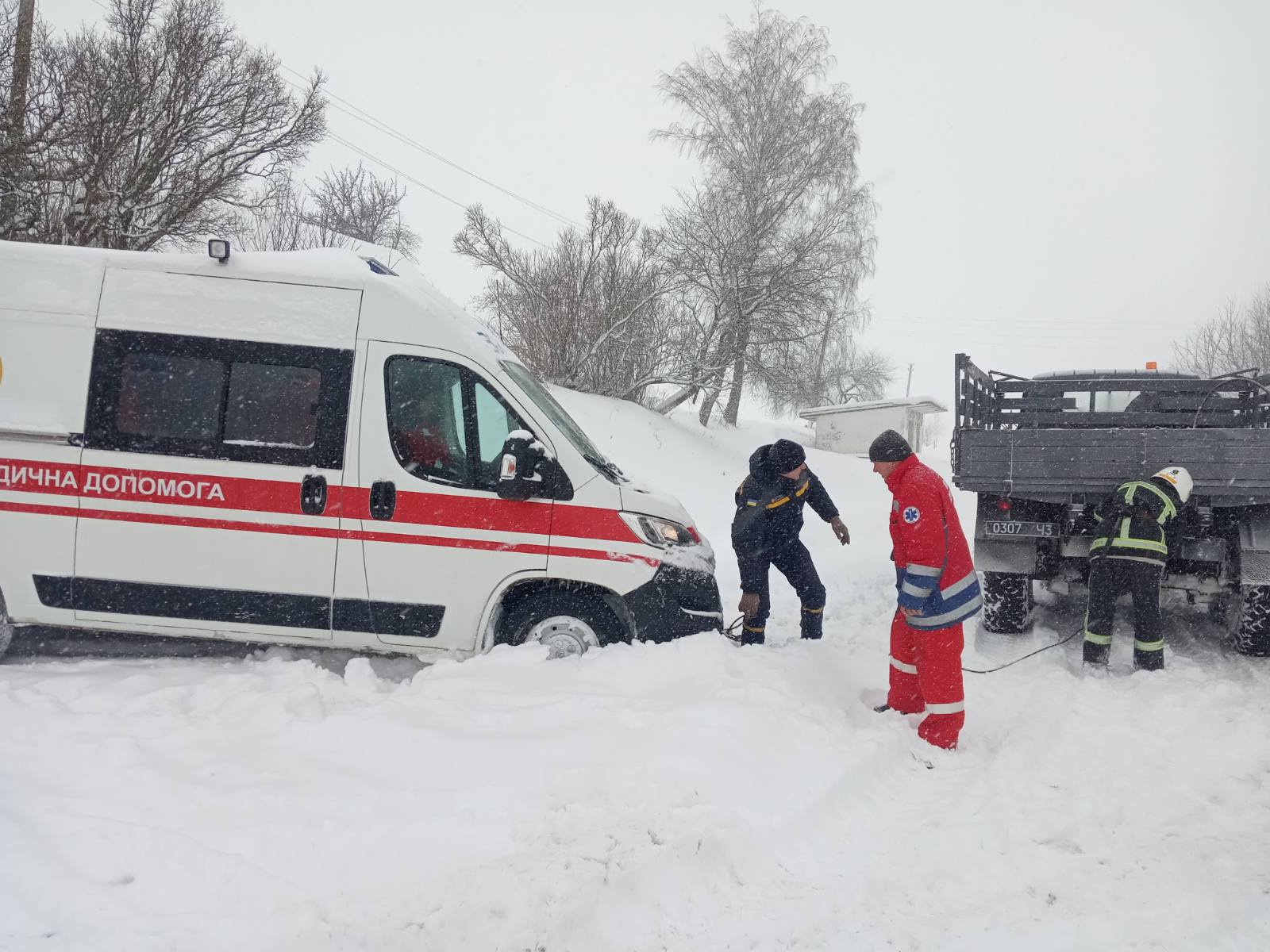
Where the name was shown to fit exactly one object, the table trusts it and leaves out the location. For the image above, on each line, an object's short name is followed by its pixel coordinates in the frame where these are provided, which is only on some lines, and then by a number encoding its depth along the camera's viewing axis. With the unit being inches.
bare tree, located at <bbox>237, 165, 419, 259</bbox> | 1238.9
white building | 1237.7
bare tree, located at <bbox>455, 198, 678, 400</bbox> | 773.9
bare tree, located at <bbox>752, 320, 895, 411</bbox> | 885.8
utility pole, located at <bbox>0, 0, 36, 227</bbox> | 462.9
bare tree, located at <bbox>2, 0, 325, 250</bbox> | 548.1
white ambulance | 178.7
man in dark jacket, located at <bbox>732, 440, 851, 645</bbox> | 237.3
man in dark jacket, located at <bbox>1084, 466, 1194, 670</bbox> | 218.4
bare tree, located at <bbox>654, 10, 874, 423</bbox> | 840.9
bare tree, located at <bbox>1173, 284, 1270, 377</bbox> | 1255.5
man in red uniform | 171.9
